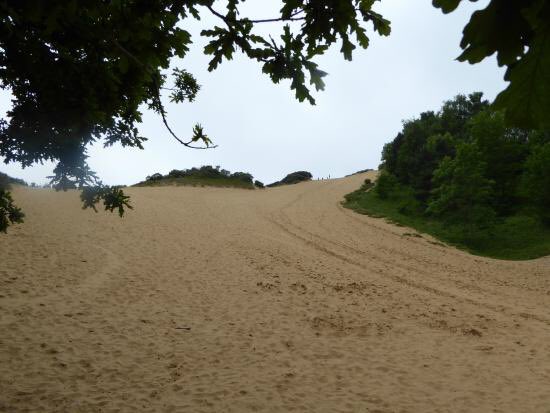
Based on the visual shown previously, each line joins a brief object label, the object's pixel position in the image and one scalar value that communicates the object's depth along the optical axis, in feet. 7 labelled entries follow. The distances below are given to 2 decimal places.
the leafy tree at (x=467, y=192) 54.24
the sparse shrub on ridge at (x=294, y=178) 180.86
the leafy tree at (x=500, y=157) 68.33
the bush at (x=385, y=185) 89.04
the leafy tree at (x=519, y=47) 3.61
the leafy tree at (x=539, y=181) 55.77
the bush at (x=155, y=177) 138.94
